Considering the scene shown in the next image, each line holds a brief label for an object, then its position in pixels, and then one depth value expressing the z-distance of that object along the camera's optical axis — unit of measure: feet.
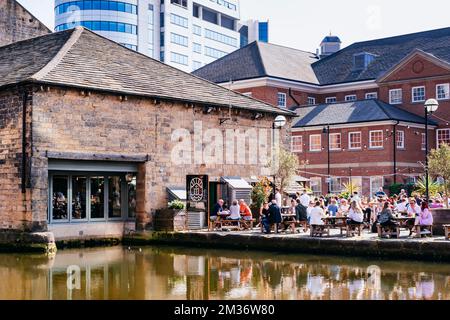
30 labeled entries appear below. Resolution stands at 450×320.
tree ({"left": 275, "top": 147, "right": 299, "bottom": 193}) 91.30
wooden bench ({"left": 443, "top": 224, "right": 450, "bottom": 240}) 62.64
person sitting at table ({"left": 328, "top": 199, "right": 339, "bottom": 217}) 79.83
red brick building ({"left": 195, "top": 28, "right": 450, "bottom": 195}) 142.41
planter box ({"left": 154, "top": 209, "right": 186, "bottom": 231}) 81.51
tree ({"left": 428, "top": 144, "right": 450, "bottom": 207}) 85.05
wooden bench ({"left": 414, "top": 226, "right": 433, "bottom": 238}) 66.55
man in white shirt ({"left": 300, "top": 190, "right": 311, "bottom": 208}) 85.15
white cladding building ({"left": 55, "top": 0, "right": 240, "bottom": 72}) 266.77
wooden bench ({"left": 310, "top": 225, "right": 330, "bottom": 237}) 71.01
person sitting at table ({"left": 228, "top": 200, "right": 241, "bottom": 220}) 81.25
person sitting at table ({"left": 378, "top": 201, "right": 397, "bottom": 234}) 66.95
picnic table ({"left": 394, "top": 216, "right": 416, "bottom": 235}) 67.67
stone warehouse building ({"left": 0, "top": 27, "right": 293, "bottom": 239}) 73.05
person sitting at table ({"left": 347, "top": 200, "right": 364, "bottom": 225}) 69.87
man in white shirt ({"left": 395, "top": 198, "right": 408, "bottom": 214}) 80.20
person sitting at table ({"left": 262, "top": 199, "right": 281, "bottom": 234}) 75.41
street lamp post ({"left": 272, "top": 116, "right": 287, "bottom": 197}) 91.56
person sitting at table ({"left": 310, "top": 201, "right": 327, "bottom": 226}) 70.79
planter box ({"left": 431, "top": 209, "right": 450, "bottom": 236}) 67.73
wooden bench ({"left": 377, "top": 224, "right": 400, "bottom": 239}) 66.74
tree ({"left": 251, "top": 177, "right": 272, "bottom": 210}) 90.94
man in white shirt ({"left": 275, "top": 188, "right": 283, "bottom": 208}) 85.89
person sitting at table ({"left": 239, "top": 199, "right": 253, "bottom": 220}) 83.10
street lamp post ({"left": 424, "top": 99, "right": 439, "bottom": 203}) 75.97
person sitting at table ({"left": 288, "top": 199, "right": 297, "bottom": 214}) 82.52
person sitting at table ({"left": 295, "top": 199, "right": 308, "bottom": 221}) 77.61
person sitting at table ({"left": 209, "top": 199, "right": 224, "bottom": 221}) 83.20
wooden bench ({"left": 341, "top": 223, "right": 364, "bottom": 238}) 69.87
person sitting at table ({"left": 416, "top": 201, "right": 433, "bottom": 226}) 66.49
